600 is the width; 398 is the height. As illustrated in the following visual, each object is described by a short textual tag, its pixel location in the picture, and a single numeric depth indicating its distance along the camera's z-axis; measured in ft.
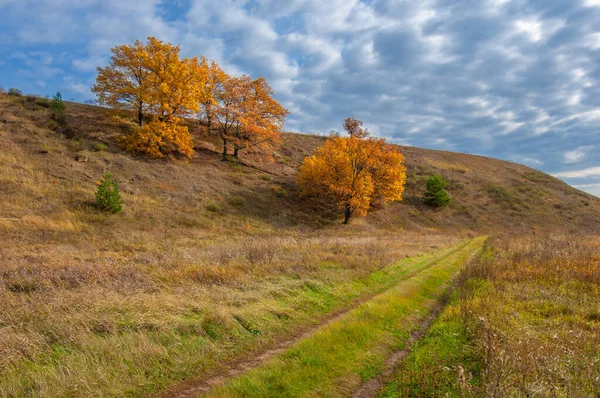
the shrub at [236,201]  116.06
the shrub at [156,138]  122.11
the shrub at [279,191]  136.83
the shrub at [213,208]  104.81
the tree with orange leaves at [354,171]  123.95
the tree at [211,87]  140.05
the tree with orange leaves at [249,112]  141.79
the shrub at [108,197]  77.61
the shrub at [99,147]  114.73
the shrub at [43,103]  136.05
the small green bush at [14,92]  143.02
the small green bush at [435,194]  172.96
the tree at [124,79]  121.49
